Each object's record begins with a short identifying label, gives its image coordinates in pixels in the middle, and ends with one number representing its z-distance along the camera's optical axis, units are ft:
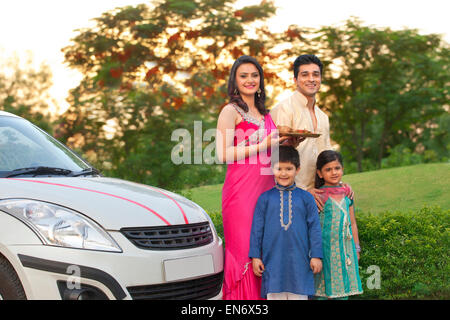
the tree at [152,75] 35.91
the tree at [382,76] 41.32
